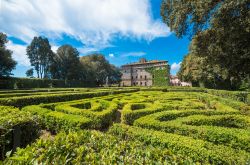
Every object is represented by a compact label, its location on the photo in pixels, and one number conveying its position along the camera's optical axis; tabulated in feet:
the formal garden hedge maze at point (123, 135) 6.80
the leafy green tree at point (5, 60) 87.81
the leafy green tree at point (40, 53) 134.62
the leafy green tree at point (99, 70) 155.62
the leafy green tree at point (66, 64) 137.59
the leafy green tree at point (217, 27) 27.55
